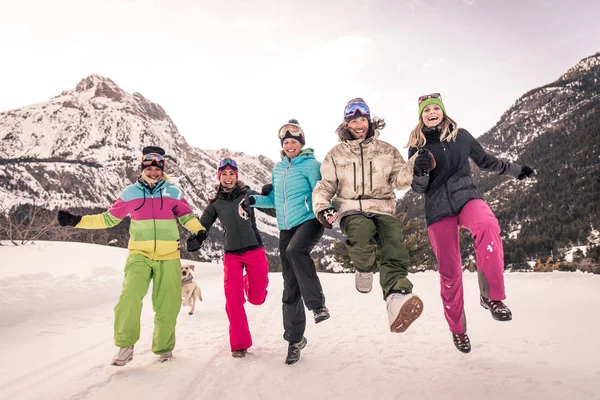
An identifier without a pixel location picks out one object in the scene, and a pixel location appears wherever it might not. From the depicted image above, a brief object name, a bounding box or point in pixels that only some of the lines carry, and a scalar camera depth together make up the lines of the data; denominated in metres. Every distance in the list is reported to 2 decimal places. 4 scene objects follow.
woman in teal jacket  3.76
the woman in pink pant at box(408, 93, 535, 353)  3.82
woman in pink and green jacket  3.88
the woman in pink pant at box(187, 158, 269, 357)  4.33
